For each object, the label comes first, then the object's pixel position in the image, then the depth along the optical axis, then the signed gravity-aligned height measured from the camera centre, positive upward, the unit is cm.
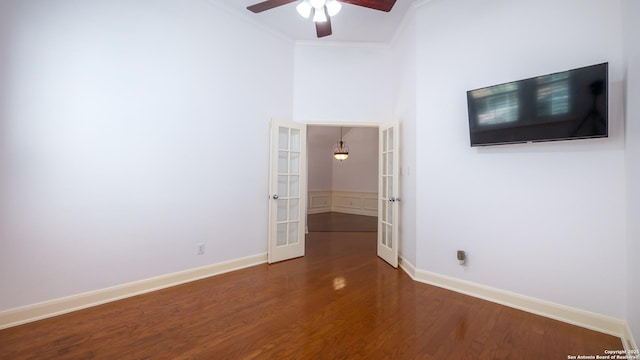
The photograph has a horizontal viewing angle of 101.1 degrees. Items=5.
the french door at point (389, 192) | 354 -10
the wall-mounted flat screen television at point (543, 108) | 198 +66
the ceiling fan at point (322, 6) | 231 +162
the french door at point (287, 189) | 373 -8
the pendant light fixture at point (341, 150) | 771 +112
